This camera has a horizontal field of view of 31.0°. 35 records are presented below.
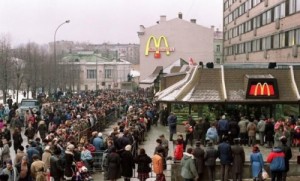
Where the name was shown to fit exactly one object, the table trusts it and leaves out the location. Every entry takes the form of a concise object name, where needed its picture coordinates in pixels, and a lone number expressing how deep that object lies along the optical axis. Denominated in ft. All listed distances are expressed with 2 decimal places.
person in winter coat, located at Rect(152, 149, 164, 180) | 53.31
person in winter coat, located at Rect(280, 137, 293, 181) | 52.34
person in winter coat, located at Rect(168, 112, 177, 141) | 83.57
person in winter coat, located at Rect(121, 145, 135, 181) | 55.11
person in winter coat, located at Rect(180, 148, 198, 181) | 52.34
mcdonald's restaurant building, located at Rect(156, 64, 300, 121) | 84.23
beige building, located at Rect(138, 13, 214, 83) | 248.73
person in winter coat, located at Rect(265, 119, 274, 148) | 72.59
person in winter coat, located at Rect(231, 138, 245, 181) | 53.98
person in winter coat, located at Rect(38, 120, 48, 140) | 88.34
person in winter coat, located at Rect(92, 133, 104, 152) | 66.90
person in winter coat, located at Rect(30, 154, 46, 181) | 50.11
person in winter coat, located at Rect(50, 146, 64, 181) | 53.83
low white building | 396.57
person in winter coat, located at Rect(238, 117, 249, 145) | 73.72
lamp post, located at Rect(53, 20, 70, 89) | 243.99
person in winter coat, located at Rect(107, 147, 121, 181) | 54.08
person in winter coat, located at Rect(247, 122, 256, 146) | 72.59
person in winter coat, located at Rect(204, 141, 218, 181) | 54.44
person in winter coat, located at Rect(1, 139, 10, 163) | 60.08
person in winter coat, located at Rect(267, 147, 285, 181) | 51.34
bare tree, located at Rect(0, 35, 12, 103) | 187.73
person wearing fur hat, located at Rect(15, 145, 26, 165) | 54.95
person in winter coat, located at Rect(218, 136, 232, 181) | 54.29
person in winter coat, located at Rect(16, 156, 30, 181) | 50.37
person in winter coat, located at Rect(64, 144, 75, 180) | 52.70
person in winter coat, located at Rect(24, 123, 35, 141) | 81.92
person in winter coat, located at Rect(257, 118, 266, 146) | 73.15
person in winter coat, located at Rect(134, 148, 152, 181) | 54.90
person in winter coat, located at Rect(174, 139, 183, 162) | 58.65
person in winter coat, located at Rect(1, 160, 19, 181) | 48.32
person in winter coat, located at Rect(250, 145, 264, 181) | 52.60
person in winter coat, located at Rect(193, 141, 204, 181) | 54.03
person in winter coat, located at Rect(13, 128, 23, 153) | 74.74
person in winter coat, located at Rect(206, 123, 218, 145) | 65.74
